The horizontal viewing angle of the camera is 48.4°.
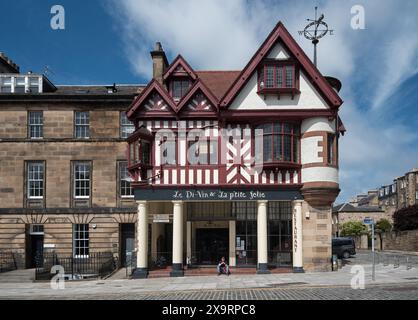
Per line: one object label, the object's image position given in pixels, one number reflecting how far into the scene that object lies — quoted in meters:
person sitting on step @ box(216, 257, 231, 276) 26.52
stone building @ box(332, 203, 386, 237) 84.94
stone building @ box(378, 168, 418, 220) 82.75
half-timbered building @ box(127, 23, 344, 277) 26.16
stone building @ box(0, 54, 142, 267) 31.03
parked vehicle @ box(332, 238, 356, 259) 40.53
